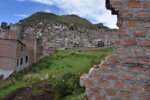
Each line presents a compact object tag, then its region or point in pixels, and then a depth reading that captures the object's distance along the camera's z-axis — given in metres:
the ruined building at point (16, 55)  13.51
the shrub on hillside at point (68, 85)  5.67
